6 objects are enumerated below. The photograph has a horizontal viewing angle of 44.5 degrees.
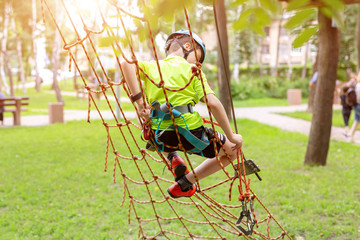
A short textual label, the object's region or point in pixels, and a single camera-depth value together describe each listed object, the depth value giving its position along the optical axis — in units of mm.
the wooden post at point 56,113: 12445
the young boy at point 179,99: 2539
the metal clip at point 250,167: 2943
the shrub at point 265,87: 20672
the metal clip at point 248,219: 2791
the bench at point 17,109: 11454
